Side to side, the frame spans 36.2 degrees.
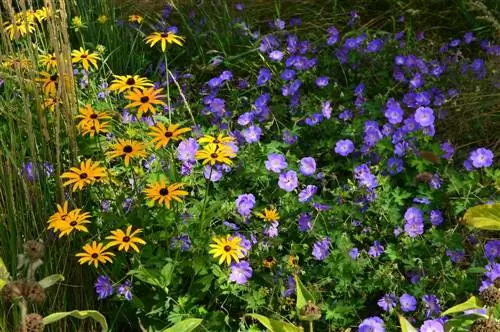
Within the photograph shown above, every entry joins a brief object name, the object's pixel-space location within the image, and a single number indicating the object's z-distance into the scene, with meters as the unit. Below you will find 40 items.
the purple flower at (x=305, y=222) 2.45
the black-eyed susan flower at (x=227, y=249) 2.13
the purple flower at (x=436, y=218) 2.50
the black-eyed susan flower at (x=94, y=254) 2.07
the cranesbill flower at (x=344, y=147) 2.78
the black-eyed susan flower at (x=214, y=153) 2.14
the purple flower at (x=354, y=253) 2.38
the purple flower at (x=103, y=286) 2.25
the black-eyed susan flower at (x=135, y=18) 3.16
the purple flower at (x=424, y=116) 2.77
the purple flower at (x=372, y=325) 2.17
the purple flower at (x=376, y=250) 2.42
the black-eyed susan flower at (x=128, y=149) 2.16
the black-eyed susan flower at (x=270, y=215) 2.37
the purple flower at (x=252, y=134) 2.89
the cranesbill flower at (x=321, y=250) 2.38
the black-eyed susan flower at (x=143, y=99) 2.15
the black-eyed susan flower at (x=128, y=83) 2.25
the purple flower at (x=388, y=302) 2.29
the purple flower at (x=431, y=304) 2.25
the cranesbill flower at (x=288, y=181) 2.58
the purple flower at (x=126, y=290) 2.21
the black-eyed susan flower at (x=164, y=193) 2.08
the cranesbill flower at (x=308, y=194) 2.57
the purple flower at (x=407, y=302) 2.28
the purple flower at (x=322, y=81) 3.21
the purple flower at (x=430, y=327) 2.14
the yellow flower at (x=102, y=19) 3.50
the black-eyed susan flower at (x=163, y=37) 2.42
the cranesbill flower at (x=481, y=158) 2.62
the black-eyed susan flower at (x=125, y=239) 2.05
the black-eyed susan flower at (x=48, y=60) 2.37
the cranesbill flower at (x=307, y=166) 2.70
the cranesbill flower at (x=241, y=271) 2.26
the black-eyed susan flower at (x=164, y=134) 2.12
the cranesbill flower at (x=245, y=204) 2.49
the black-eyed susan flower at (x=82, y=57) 2.45
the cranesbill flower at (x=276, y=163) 2.68
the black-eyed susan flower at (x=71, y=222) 2.05
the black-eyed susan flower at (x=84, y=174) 2.12
